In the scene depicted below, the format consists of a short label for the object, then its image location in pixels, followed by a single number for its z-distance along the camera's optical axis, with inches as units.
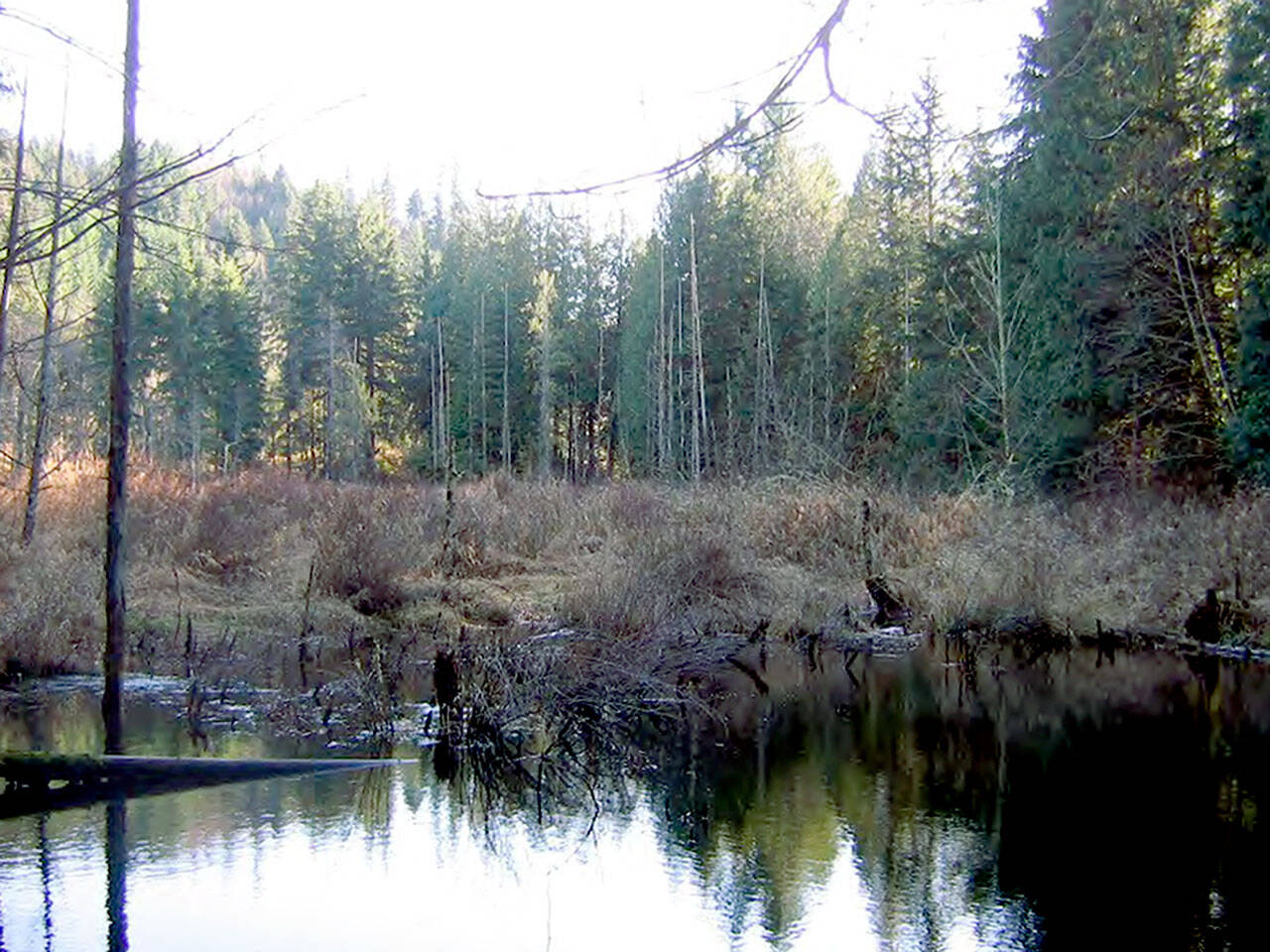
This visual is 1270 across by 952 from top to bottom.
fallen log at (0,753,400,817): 355.3
